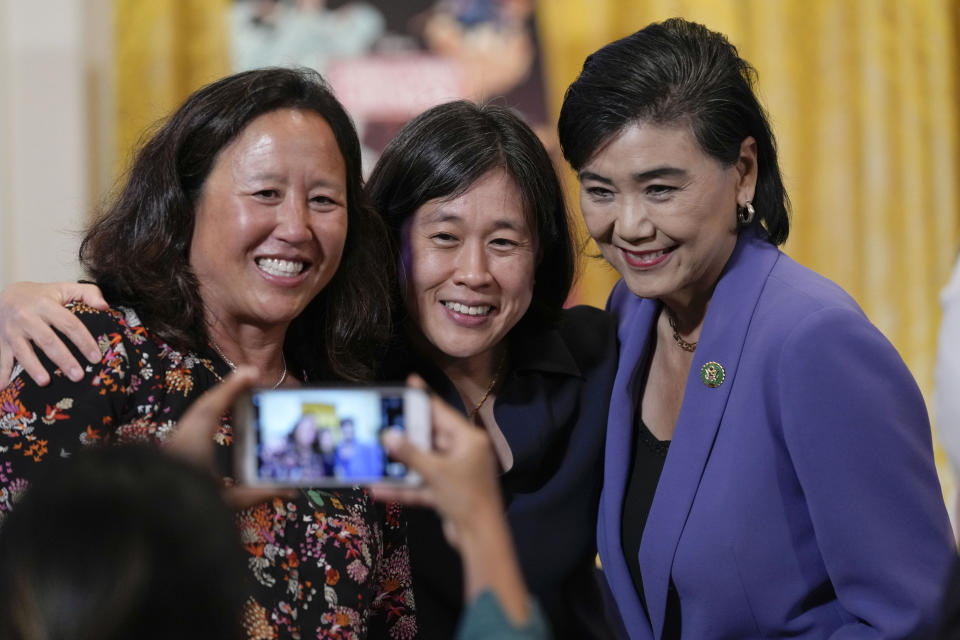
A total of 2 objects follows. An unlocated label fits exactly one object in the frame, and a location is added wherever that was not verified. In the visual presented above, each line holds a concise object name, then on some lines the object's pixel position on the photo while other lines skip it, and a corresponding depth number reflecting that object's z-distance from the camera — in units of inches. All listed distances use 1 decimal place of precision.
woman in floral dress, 111.4
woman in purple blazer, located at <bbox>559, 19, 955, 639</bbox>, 112.6
